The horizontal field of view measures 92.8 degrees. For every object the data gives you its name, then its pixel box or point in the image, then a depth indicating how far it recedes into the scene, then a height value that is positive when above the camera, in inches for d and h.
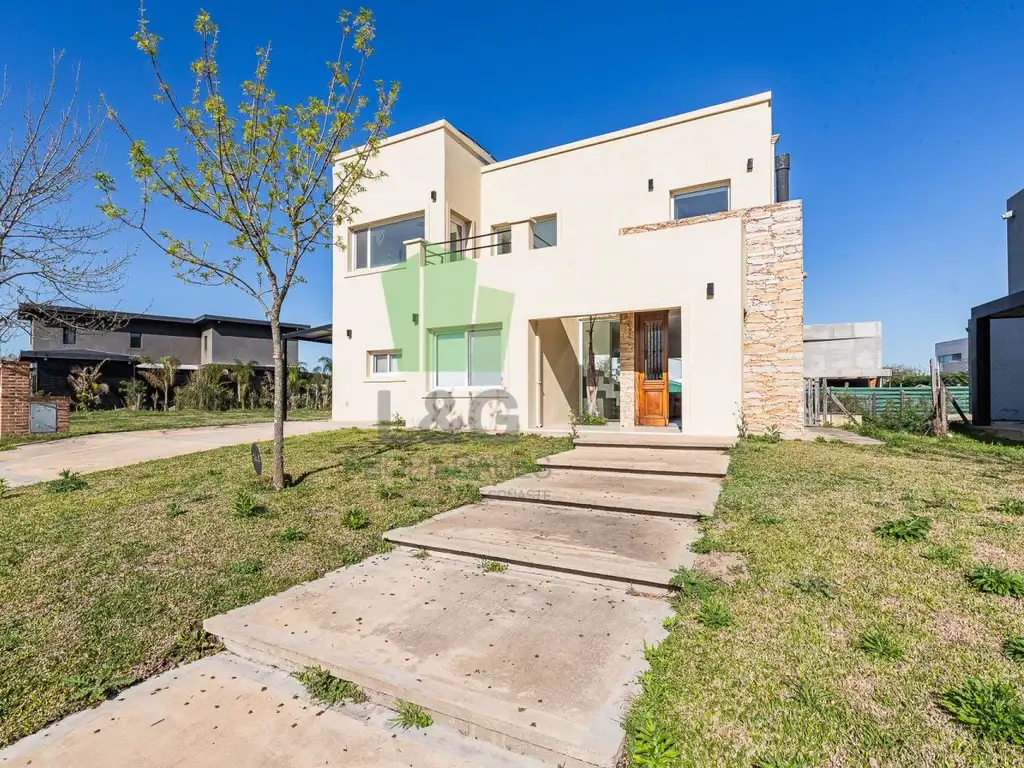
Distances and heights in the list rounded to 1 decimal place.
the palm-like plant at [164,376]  908.6 +21.1
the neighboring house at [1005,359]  497.0 +32.1
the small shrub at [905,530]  161.5 -48.4
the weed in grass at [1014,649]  96.6 -53.2
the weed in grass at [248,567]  155.2 -58.2
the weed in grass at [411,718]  88.0 -60.4
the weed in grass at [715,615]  114.4 -55.1
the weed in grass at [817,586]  126.6 -53.6
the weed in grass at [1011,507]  187.7 -47.7
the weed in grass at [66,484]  255.0 -52.2
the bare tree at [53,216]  377.7 +139.9
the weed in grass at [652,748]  74.7 -57.3
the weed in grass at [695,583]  129.3 -53.6
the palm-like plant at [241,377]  920.9 +19.0
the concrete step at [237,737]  79.4 -61.1
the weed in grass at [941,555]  144.9 -51.0
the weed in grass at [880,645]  99.2 -54.1
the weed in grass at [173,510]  207.1 -53.9
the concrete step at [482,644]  85.1 -58.5
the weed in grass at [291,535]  183.0 -56.4
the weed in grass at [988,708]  77.0 -53.9
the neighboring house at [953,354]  1706.4 +125.3
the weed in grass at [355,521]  195.9 -54.7
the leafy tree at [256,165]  227.5 +107.9
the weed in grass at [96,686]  96.4 -61.0
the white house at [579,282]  383.2 +92.5
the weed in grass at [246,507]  206.4 -52.2
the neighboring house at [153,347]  887.1 +90.1
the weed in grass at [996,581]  122.8 -50.7
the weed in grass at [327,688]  95.7 -60.8
